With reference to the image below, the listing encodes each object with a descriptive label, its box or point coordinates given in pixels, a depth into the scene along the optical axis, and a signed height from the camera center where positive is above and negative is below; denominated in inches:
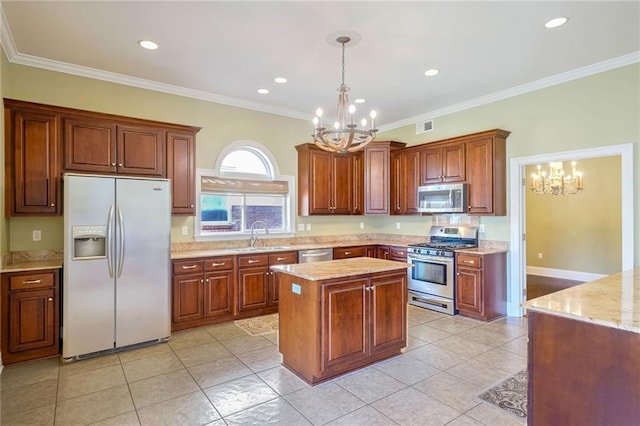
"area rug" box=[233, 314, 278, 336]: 167.8 -58.2
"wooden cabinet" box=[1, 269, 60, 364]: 127.7 -39.2
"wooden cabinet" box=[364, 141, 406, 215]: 238.1 +25.6
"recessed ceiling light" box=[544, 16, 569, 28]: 119.6 +67.2
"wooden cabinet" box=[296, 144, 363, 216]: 229.3 +20.8
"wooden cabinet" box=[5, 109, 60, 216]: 136.0 +20.3
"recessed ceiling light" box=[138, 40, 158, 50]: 134.7 +67.6
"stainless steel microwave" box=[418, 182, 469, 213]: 201.3 +8.4
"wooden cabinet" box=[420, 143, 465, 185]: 204.8 +30.1
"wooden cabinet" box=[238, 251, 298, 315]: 185.2 -38.4
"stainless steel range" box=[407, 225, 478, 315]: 195.6 -32.8
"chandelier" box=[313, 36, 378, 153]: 123.4 +29.1
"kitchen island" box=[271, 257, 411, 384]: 113.5 -36.9
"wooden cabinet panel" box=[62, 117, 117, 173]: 146.6 +29.8
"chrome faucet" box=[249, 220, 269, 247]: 211.9 -14.2
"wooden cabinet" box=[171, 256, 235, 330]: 166.2 -39.8
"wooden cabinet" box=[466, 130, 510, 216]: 189.5 +22.2
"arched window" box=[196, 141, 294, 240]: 200.6 +11.0
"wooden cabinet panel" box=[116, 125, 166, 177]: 157.5 +29.5
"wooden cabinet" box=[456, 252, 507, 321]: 182.1 -40.4
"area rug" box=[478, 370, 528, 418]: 100.5 -58.0
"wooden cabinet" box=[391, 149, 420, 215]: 231.6 +21.5
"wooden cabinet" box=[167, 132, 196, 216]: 170.9 +21.3
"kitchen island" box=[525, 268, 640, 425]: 64.1 -30.2
